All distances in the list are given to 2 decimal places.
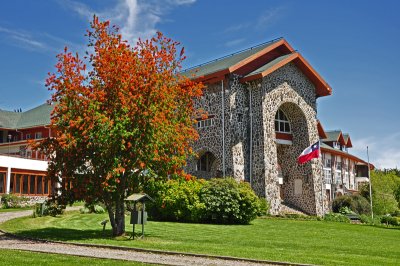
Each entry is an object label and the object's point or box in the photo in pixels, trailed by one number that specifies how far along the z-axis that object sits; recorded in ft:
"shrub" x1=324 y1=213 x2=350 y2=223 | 104.33
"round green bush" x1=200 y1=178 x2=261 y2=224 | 77.66
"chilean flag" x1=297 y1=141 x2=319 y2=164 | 99.71
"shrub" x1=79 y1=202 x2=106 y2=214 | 87.71
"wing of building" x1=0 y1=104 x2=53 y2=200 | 116.78
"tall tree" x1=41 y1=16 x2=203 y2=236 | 51.31
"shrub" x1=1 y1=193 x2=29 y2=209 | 107.65
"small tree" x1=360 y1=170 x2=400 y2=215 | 150.61
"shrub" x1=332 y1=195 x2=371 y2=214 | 142.03
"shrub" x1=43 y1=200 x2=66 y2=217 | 56.44
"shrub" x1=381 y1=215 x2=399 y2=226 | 101.35
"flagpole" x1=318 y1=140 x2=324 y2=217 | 111.71
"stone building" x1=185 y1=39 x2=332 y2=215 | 101.71
